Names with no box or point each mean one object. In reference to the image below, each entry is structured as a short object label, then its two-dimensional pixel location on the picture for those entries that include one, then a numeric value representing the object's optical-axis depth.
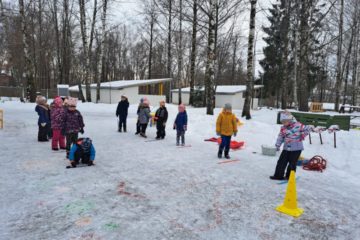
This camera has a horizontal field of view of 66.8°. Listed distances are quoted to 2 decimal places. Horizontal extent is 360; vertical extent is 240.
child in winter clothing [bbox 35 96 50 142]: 9.45
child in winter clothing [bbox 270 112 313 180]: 6.10
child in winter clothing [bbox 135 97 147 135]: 12.08
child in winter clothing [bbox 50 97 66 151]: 8.47
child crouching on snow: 6.70
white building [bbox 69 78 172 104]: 30.20
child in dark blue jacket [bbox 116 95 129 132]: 12.34
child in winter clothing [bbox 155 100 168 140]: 11.17
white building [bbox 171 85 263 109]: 37.31
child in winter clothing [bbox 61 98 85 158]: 7.37
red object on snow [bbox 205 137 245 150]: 9.79
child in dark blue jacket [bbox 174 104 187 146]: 10.11
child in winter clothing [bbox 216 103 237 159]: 8.05
